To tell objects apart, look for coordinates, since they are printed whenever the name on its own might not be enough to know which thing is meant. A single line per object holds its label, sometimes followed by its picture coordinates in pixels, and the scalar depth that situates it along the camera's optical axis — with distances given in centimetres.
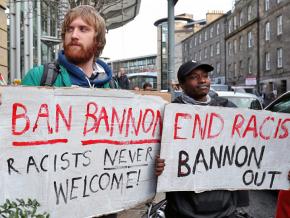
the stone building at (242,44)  4591
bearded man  231
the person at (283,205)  313
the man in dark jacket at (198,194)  268
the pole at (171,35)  761
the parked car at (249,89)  3344
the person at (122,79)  1252
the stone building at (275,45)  3759
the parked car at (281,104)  642
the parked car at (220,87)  2292
